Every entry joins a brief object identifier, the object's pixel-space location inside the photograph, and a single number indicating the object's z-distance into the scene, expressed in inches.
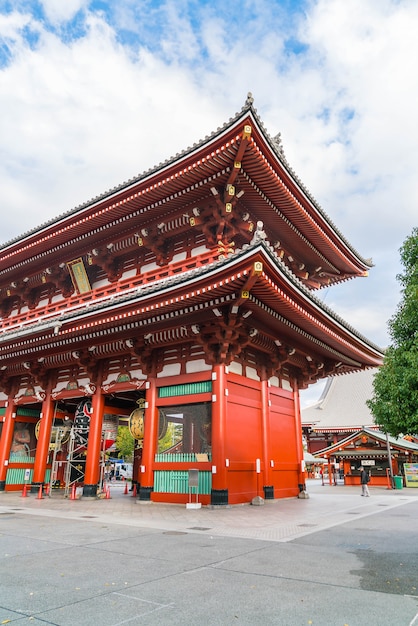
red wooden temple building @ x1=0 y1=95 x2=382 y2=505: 578.6
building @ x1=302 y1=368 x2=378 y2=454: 1861.5
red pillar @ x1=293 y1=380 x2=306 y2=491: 780.4
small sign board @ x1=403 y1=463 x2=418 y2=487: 1280.8
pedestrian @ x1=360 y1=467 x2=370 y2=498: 881.5
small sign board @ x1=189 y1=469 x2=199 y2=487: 568.4
